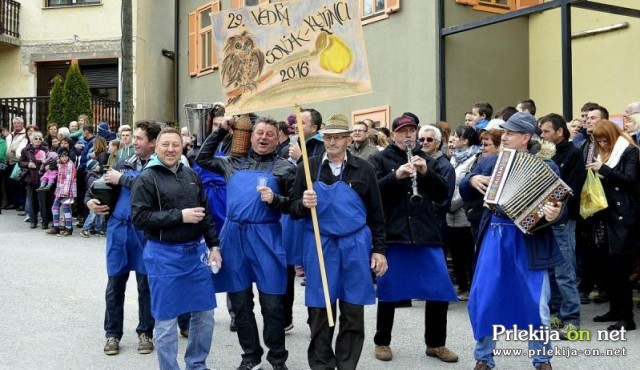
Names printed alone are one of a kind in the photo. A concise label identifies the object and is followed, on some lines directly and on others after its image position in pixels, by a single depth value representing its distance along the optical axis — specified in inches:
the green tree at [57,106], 798.5
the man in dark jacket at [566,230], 273.0
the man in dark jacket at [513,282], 214.7
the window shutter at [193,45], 842.8
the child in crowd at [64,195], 576.4
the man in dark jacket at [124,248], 255.9
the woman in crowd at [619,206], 279.1
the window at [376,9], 548.1
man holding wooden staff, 213.9
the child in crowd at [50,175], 590.6
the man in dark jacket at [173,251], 210.7
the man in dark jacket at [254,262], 227.3
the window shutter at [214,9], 792.9
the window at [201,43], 814.5
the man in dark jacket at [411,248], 242.5
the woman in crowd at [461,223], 337.1
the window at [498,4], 535.2
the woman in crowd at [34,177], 608.7
